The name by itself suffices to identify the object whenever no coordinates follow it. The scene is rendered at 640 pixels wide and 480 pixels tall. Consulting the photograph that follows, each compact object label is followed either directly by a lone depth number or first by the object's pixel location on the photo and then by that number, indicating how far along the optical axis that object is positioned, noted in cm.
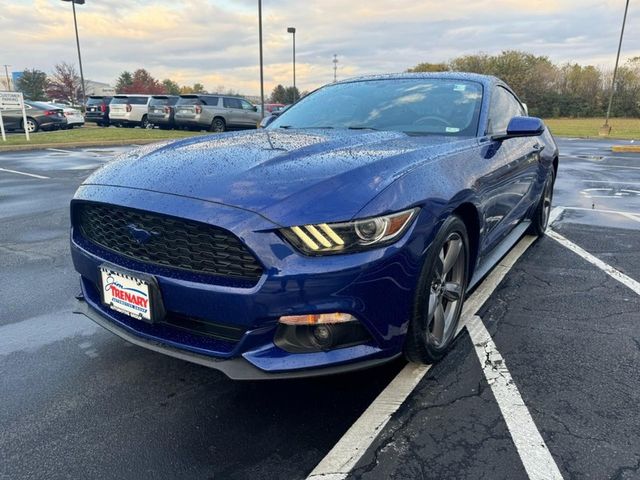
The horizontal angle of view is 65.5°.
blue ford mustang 195
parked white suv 2314
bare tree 6700
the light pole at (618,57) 2569
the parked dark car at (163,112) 2083
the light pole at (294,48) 3378
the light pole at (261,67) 2120
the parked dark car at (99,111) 2439
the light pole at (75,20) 2916
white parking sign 1495
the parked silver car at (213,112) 1980
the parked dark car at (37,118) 1980
